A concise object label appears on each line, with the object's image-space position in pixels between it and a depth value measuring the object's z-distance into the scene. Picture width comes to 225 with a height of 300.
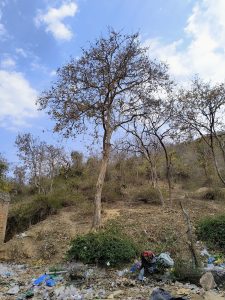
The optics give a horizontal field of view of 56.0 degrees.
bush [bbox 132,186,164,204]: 12.38
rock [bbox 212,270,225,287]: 4.96
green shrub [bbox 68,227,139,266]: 6.36
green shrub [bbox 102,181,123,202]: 12.29
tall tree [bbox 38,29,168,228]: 9.78
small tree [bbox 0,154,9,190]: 15.35
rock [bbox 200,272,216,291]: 4.76
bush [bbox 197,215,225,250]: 7.58
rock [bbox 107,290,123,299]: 4.72
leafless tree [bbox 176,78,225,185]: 11.83
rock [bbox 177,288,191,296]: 4.54
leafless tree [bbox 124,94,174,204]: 10.26
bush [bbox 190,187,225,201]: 12.91
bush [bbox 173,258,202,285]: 5.13
